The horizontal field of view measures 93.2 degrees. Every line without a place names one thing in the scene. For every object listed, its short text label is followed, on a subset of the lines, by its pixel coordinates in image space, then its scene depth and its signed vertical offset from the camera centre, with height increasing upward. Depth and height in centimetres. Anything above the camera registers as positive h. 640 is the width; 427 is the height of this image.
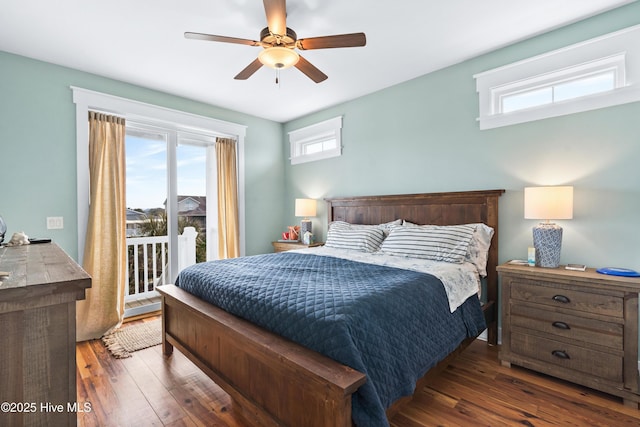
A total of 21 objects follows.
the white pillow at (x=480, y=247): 259 -34
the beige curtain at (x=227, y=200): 416 +15
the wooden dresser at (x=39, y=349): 78 -37
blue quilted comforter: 133 -55
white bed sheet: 212 -47
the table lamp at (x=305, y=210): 427 +0
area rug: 268 -123
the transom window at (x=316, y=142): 418 +103
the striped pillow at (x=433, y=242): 253 -30
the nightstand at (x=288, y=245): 408 -49
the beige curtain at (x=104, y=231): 304 -20
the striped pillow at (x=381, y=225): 329 -19
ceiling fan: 194 +113
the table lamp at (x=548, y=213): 218 -4
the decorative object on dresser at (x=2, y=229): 176 -10
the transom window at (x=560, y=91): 234 +97
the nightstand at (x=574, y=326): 186 -80
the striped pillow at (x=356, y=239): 315 -32
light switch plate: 290 -10
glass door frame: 306 +108
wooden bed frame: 123 -77
